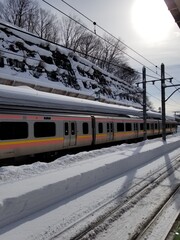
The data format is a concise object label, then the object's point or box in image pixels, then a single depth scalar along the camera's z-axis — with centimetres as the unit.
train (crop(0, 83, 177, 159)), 1281
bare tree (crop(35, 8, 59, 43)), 6812
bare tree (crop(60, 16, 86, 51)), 7481
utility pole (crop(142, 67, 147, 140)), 2638
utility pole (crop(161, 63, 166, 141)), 2631
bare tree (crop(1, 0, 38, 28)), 6206
